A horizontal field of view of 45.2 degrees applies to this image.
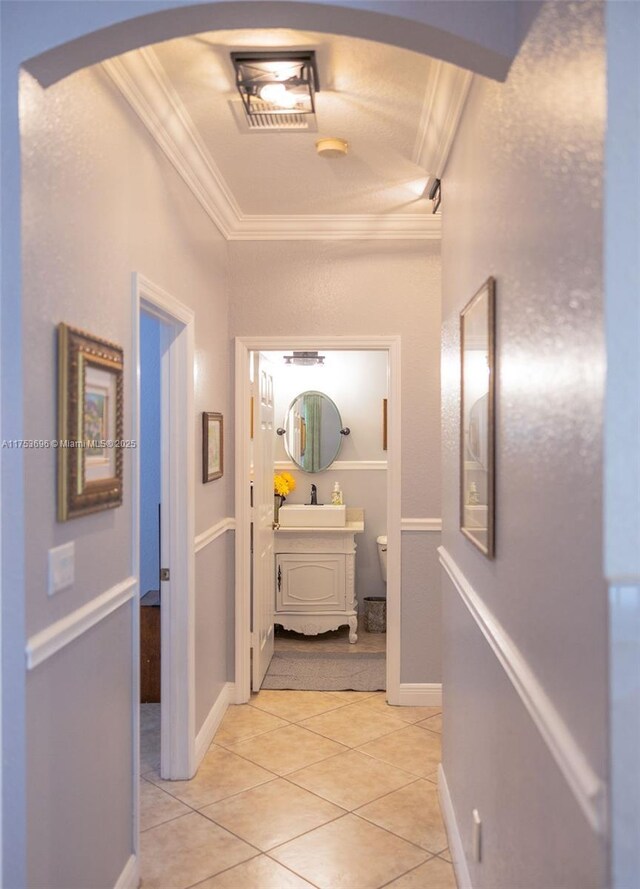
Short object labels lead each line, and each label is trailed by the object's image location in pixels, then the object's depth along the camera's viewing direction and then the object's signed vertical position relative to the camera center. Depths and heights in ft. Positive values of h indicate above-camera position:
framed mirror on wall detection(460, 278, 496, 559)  6.31 +0.17
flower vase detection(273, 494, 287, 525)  18.96 -1.65
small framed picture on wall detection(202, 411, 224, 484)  12.10 -0.14
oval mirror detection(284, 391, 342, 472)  20.45 +0.15
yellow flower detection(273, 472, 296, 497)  19.80 -1.20
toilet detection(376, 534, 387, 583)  19.04 -2.89
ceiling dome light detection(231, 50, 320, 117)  7.80 +3.84
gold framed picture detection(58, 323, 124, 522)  6.21 +0.13
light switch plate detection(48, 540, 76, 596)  6.05 -1.04
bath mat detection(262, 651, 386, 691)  15.16 -4.86
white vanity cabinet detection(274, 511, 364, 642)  18.21 -3.41
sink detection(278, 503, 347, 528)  18.42 -1.90
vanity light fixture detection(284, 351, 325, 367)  20.21 +2.09
